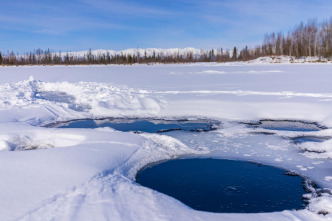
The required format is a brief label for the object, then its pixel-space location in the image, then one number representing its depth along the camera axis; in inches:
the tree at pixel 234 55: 3396.7
